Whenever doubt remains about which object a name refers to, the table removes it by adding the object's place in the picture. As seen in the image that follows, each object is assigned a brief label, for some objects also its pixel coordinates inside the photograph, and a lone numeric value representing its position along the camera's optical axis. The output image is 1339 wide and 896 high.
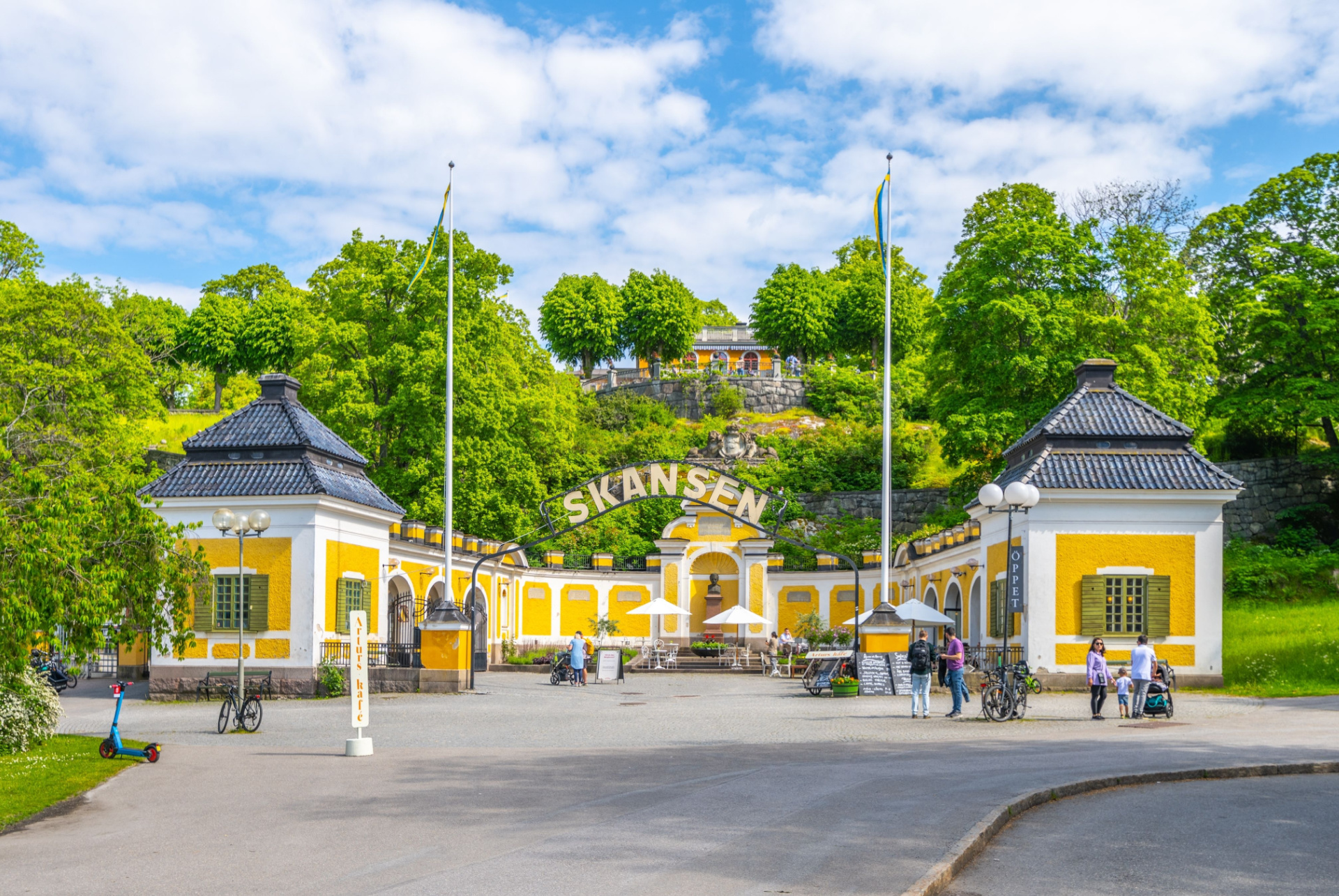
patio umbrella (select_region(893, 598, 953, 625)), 29.80
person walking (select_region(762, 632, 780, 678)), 38.22
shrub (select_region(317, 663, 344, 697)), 27.55
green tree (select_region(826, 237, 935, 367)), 82.56
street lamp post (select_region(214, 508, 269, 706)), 22.41
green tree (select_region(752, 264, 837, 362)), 86.44
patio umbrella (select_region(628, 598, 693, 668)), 40.97
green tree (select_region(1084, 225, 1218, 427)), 37.84
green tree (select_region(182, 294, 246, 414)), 81.12
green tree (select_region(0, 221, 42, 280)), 43.25
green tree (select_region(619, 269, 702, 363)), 88.44
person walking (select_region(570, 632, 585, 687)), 32.38
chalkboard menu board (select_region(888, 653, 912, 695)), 26.89
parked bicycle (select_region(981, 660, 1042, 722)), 20.48
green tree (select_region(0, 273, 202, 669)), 15.46
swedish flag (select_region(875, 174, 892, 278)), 32.12
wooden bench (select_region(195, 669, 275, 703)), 27.03
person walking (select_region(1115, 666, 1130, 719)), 21.45
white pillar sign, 16.28
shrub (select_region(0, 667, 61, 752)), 16.38
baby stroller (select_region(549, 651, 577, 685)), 32.84
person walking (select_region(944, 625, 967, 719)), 21.77
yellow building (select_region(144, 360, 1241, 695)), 27.44
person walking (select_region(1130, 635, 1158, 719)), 20.78
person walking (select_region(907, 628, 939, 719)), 20.95
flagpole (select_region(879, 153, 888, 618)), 30.39
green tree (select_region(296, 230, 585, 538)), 40.12
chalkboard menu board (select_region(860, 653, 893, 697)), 26.97
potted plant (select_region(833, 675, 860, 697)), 27.08
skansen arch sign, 33.81
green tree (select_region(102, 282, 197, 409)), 45.50
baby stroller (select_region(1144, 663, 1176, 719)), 20.89
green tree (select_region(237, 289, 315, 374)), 73.62
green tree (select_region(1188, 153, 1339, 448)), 38.78
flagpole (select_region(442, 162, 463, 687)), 30.30
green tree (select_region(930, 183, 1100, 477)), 38.69
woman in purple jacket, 20.95
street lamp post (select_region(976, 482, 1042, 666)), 21.09
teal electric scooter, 15.38
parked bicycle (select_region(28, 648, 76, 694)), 28.05
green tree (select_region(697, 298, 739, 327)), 113.19
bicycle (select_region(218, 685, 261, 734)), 19.50
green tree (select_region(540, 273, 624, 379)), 88.62
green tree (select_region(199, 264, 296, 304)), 88.12
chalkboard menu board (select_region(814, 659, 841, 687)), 27.80
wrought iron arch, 31.34
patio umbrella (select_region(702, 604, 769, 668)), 37.69
